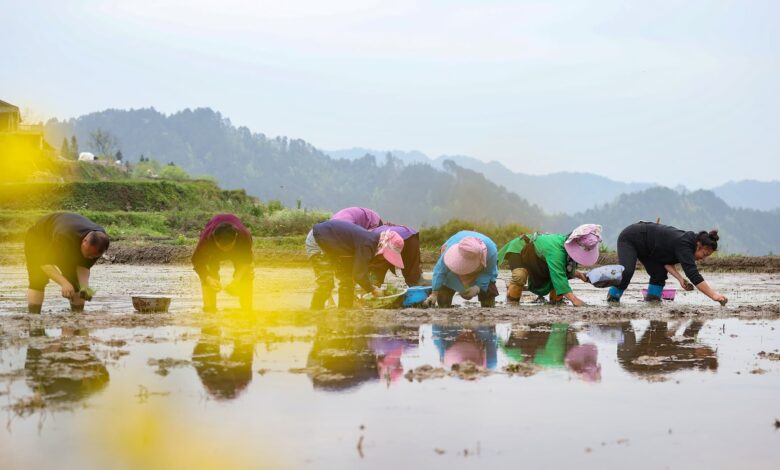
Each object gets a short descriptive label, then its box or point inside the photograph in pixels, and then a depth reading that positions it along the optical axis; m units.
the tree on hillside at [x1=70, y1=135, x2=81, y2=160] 86.99
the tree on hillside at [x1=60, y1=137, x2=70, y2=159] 84.29
